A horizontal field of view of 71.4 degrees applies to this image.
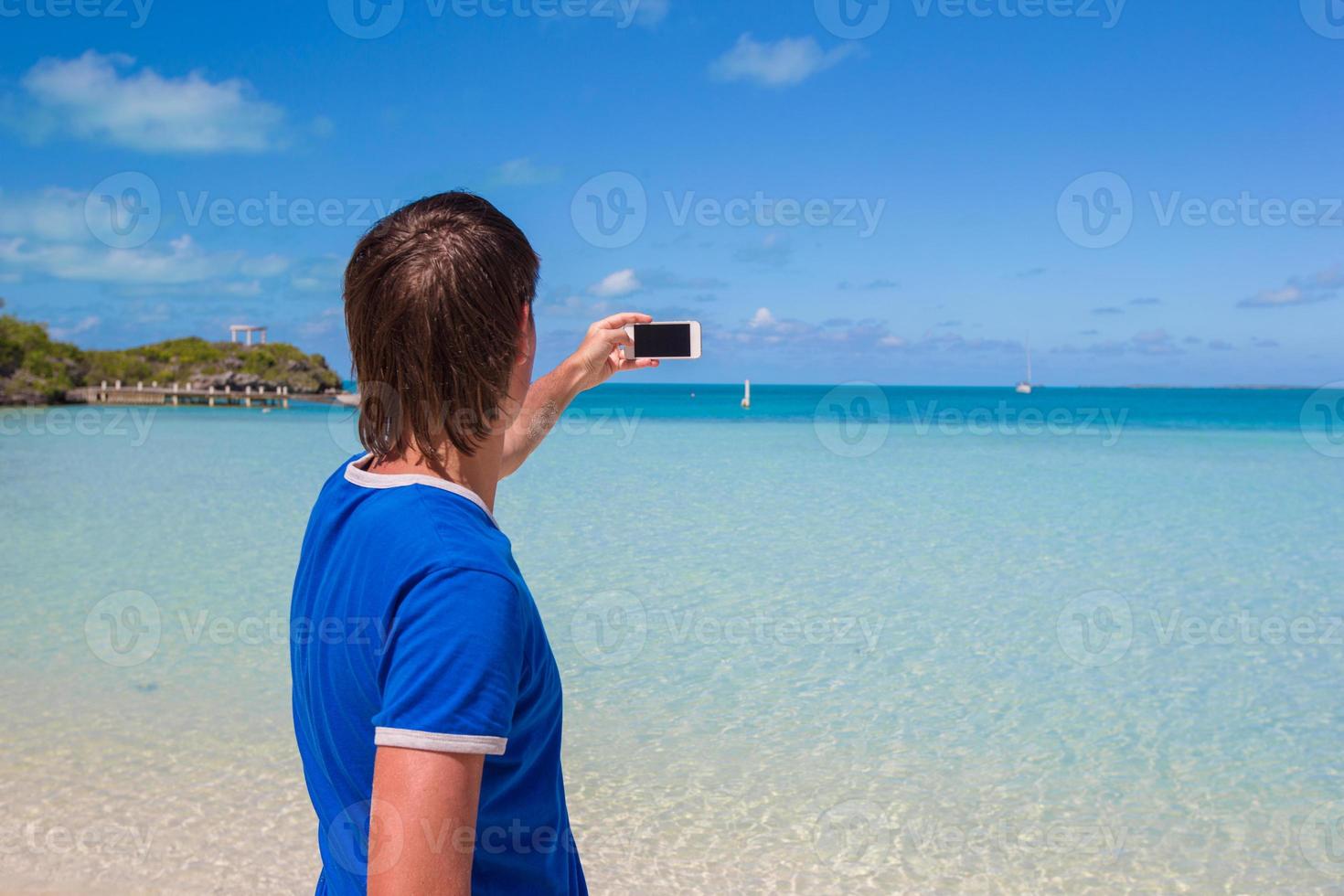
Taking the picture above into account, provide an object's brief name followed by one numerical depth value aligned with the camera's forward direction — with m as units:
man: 0.84
